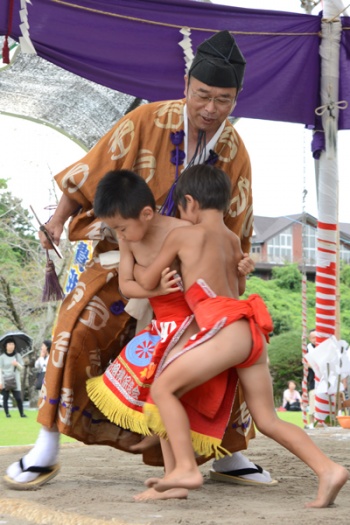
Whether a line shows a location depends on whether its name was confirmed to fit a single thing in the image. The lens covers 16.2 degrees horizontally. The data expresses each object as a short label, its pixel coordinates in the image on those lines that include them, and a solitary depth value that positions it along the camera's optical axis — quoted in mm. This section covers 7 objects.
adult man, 4045
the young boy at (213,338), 3300
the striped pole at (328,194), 7869
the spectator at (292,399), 16630
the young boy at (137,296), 3577
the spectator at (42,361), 14595
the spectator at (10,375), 13660
